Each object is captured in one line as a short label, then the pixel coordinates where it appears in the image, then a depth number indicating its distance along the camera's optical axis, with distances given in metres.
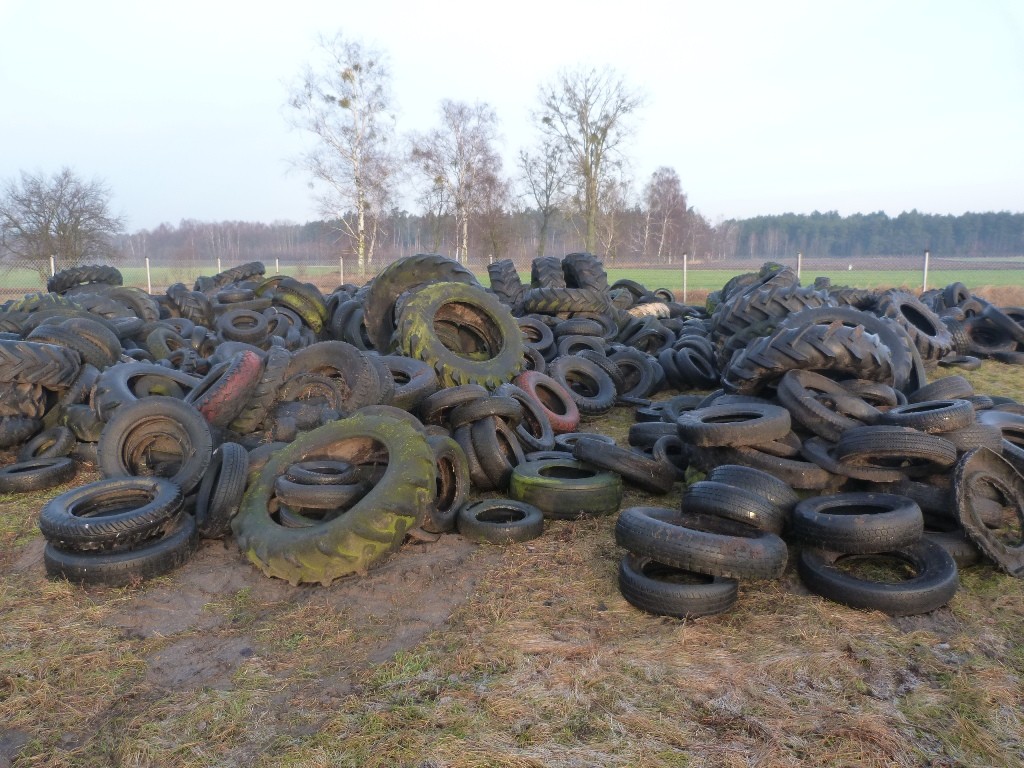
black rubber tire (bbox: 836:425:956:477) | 4.36
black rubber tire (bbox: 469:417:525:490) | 5.63
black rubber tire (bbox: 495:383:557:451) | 6.45
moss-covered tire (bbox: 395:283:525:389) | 7.45
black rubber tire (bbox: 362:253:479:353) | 9.32
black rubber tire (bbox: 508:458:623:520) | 5.12
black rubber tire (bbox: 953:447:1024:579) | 4.11
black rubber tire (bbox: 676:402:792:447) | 4.79
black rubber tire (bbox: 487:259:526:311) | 13.35
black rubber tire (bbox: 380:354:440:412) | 6.21
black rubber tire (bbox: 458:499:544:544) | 4.71
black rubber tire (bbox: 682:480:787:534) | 3.98
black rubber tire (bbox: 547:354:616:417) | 8.58
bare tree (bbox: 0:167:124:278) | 26.77
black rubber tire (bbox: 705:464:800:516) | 4.18
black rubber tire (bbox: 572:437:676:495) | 5.31
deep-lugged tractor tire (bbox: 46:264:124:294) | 14.13
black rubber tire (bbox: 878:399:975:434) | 4.63
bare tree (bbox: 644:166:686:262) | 58.19
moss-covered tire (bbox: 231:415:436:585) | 4.09
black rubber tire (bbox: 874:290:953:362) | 9.92
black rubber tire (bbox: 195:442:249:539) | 4.68
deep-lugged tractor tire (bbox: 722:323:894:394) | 5.30
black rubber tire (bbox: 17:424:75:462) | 6.43
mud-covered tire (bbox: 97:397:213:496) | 5.18
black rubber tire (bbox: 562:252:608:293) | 13.78
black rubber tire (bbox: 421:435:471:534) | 4.96
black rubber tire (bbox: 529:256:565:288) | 14.62
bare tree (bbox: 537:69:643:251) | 39.88
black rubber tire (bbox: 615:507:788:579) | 3.55
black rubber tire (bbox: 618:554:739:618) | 3.60
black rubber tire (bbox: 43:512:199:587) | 4.09
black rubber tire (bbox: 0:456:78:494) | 5.83
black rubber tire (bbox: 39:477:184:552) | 4.11
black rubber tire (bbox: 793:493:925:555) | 3.75
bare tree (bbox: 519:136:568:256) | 43.75
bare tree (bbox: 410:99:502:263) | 42.00
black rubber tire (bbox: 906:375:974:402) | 5.79
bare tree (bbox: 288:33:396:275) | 34.59
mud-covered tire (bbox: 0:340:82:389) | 6.55
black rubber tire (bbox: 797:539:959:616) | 3.60
